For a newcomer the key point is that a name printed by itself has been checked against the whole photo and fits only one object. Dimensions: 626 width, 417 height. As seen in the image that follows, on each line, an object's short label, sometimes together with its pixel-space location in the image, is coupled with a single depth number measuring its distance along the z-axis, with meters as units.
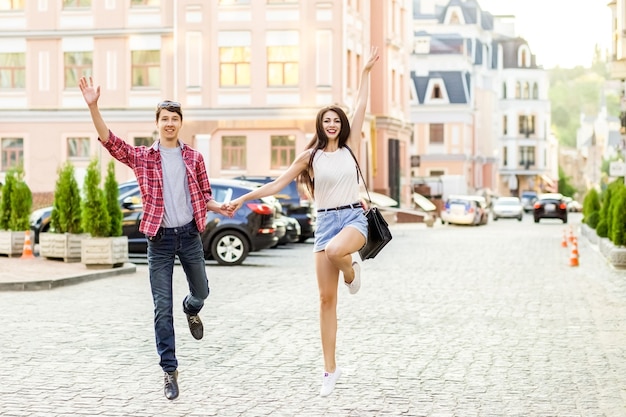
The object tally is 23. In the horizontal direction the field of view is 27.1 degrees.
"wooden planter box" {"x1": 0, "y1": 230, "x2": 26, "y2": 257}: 23.50
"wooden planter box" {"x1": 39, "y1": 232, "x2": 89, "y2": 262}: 22.12
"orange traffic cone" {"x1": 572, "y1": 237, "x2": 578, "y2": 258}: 25.12
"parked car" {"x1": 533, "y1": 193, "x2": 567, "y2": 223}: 64.56
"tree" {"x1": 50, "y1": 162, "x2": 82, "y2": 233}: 22.06
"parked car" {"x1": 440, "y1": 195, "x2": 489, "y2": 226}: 59.03
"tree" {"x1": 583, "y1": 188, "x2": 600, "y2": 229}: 38.72
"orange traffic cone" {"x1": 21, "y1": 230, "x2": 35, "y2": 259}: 22.86
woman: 8.73
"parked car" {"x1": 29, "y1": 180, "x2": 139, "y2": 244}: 24.64
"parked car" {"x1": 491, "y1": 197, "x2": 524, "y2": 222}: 74.38
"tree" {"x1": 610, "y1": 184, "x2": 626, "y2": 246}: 23.55
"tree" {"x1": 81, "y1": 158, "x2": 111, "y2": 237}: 21.14
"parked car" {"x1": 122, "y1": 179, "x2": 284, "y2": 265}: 23.86
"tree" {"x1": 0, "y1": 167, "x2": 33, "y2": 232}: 23.58
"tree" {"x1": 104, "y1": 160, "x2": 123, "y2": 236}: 21.34
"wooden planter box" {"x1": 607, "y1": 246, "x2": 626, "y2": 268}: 23.23
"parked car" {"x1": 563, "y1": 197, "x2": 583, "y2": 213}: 111.53
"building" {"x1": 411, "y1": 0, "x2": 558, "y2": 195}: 91.19
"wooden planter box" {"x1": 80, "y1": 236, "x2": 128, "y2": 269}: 20.98
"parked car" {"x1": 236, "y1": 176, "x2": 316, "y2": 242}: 31.11
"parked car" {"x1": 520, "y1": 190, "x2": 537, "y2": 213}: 99.62
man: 8.61
